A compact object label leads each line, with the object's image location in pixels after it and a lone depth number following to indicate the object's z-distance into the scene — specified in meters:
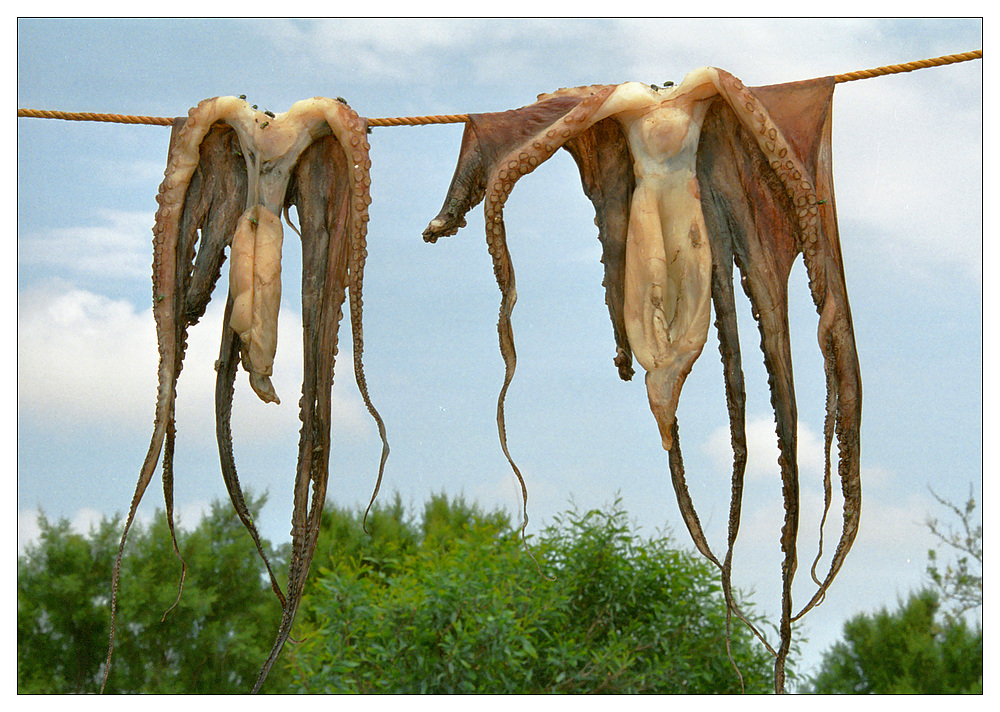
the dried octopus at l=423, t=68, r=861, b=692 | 2.73
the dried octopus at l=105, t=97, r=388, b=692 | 2.76
